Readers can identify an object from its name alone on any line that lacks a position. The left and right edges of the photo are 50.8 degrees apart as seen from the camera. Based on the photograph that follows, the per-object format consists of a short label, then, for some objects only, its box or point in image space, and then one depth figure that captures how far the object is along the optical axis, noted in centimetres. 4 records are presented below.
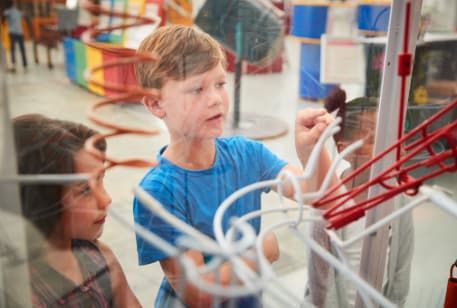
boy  54
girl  54
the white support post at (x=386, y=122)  62
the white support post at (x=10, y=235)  52
